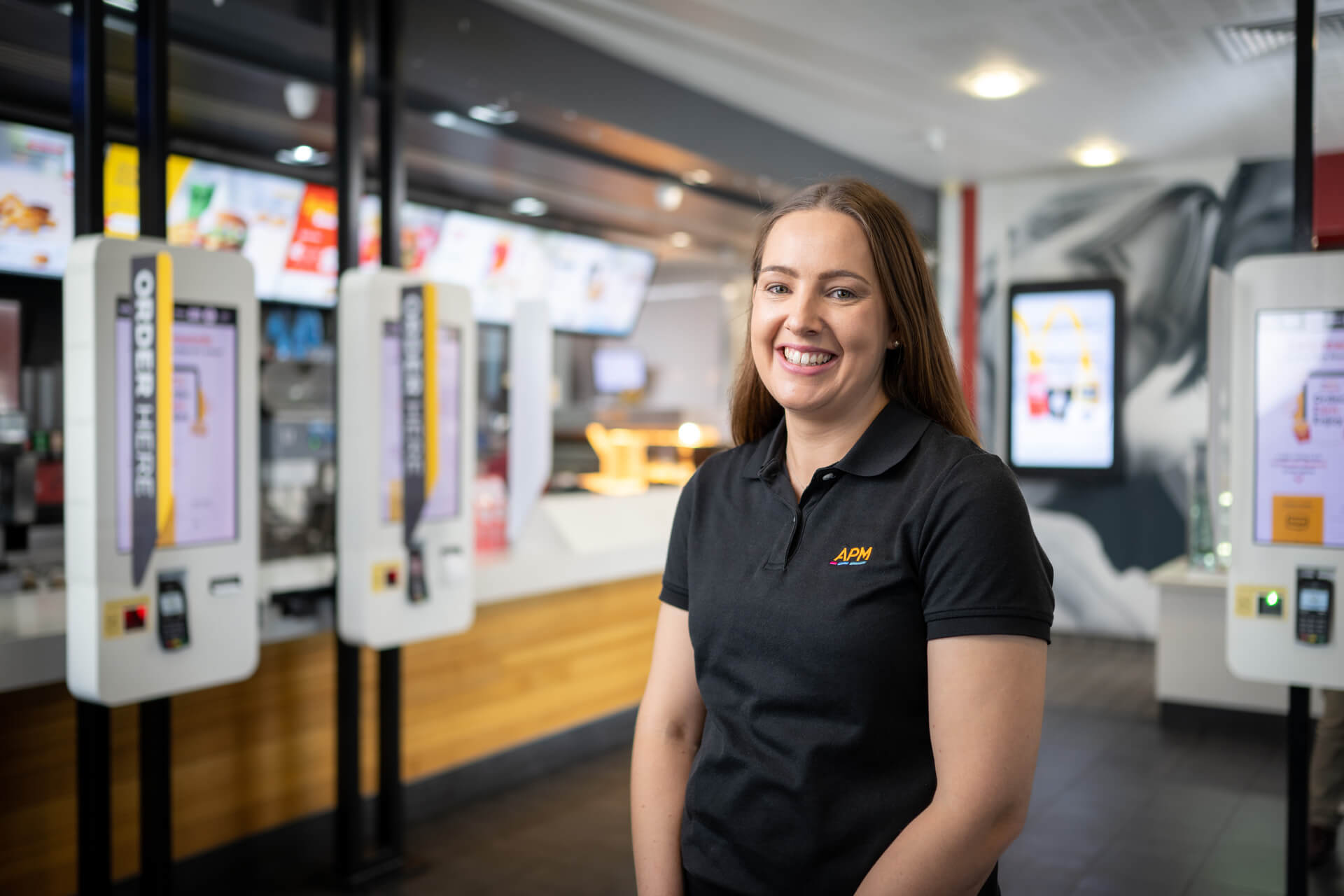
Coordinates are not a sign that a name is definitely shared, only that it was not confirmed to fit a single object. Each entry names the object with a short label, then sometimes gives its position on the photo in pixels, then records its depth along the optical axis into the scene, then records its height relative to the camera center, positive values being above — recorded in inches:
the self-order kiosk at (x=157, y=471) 96.7 -4.2
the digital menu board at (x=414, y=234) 207.8 +38.6
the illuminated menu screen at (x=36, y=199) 151.9 +32.8
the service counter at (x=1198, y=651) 198.7 -41.5
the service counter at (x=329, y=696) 109.1 -35.5
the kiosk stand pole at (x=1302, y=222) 102.8 +20.3
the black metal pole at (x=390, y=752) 132.8 -40.4
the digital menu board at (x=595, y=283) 245.1 +35.1
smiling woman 44.8 -8.6
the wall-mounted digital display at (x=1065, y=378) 272.8 +14.0
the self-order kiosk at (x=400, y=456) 125.0 -3.4
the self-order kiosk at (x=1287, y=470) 101.3 -3.6
